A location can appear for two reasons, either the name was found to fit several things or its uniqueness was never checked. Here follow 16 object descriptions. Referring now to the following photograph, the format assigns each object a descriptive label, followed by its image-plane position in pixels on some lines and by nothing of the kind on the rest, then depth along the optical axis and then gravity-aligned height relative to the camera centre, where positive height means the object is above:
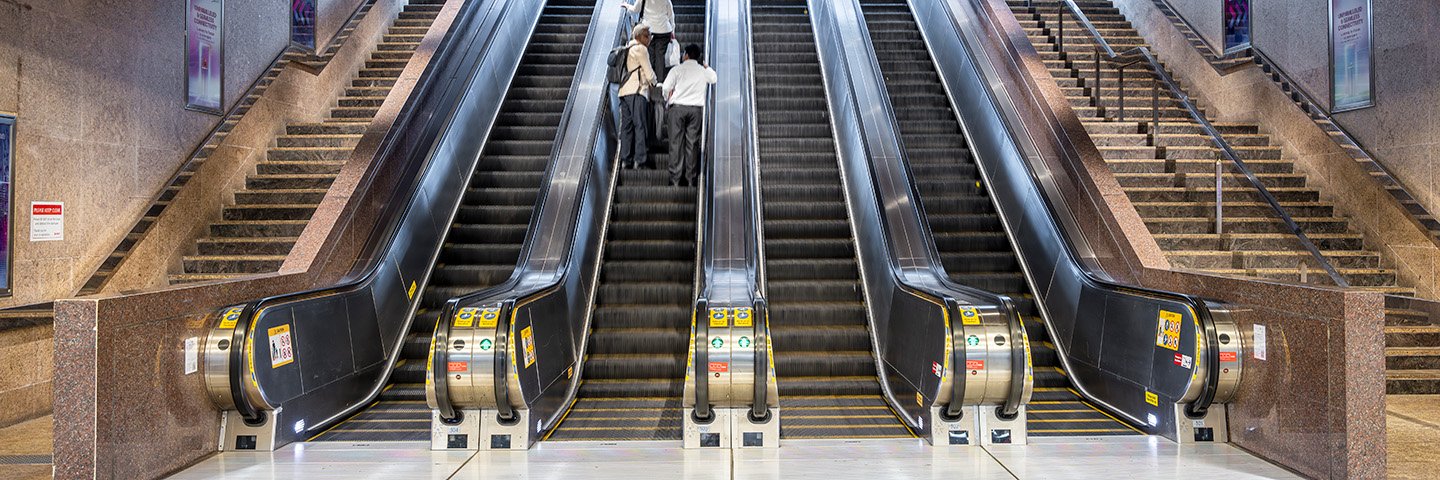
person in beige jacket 8.62 +1.52
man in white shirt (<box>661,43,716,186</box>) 8.41 +1.41
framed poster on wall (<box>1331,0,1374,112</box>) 8.19 +1.90
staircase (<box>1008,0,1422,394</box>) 6.20 +0.36
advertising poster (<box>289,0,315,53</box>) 9.84 +2.67
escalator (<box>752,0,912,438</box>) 5.75 -0.14
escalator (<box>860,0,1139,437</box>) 5.62 +0.41
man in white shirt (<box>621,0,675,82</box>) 9.82 +2.62
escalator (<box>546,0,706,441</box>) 5.51 -0.54
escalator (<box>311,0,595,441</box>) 5.58 +0.36
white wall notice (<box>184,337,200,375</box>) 4.46 -0.54
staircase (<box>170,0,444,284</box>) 7.14 +0.50
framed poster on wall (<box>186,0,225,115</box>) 7.83 +1.85
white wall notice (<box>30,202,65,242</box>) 6.04 +0.22
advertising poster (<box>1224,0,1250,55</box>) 10.19 +2.71
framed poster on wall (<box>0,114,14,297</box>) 5.75 +0.42
